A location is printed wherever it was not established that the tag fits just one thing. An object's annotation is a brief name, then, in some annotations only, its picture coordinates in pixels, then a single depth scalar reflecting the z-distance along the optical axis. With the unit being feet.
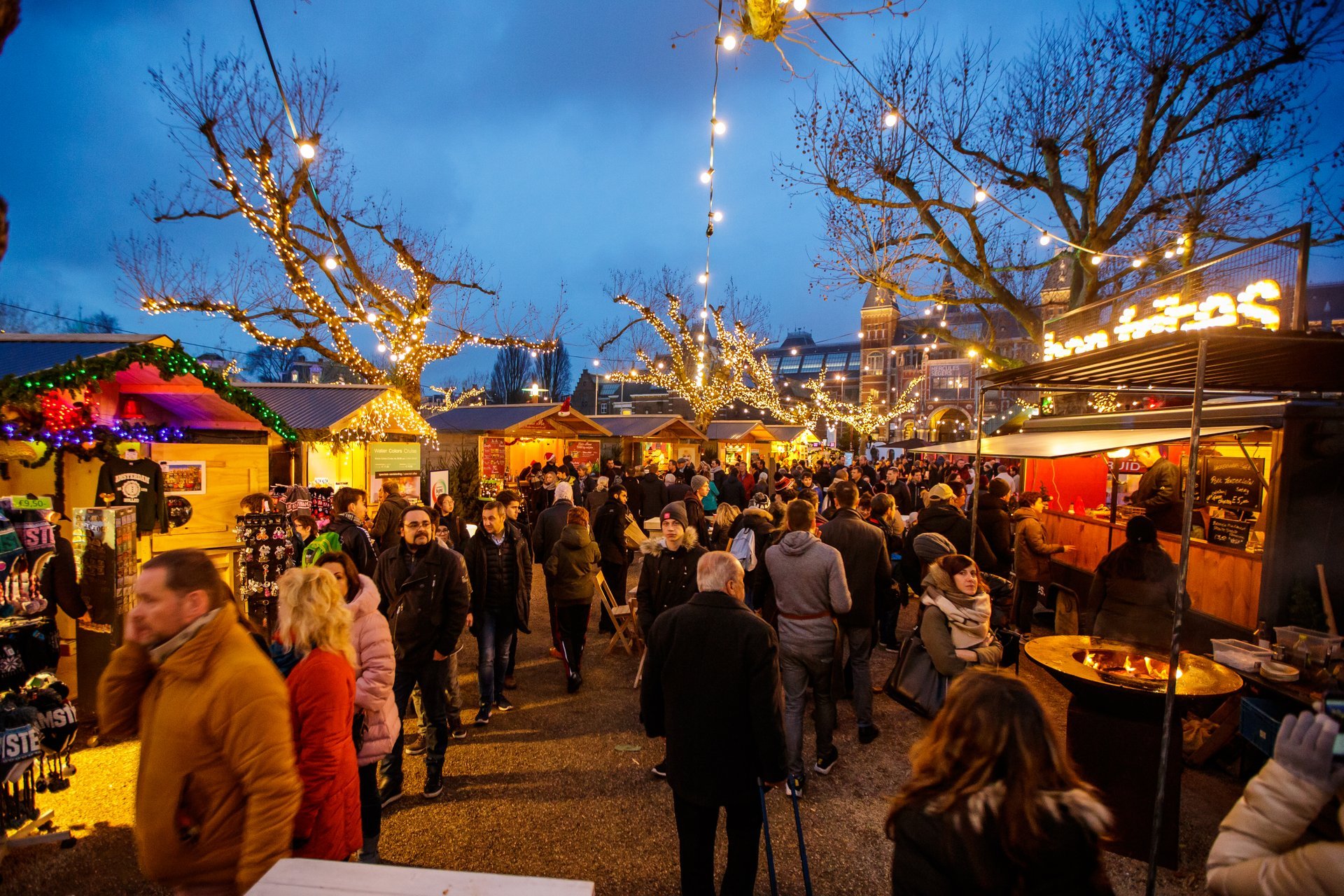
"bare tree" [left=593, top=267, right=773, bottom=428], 78.59
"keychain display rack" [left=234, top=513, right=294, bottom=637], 19.30
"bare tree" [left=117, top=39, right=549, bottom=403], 38.73
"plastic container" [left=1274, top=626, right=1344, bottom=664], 12.03
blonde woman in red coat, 6.92
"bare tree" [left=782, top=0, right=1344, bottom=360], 28.02
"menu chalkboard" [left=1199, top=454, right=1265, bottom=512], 18.78
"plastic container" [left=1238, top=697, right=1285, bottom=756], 10.03
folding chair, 20.97
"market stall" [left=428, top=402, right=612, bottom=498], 58.75
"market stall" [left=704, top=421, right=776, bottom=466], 89.51
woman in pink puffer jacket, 9.51
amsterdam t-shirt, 18.67
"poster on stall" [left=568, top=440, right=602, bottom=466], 73.05
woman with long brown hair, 4.35
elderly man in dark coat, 8.09
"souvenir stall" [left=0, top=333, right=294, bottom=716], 15.58
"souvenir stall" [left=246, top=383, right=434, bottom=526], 30.68
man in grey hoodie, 12.73
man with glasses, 12.29
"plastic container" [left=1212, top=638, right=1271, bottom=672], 12.66
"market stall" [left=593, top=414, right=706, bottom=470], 76.38
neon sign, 16.39
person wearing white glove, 4.43
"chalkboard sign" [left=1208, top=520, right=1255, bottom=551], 18.11
